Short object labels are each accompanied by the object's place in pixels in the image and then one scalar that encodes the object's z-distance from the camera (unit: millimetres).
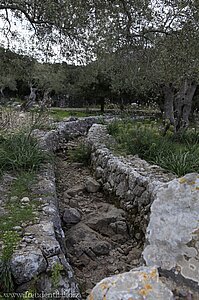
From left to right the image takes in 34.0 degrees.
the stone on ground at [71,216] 5547
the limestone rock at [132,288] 2105
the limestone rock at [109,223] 5492
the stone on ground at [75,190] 6980
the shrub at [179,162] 6346
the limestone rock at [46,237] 3346
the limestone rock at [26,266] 3074
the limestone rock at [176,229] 2543
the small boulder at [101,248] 4793
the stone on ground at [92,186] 7337
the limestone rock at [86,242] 4746
